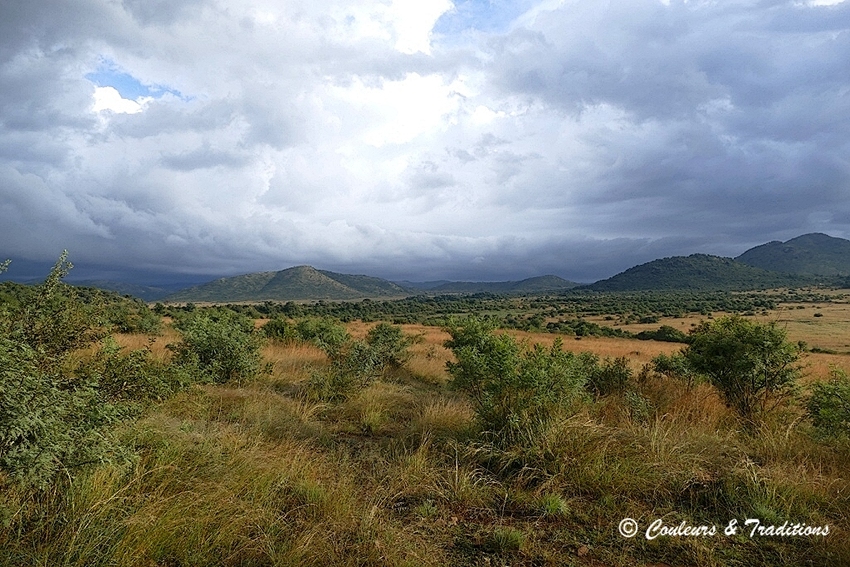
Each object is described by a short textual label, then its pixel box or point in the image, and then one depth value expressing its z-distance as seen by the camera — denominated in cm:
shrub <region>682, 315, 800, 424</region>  761
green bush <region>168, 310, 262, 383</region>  963
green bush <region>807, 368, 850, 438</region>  611
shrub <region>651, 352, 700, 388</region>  927
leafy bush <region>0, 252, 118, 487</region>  309
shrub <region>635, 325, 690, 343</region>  4080
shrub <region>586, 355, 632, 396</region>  946
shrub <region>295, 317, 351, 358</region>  1695
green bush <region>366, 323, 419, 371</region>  1384
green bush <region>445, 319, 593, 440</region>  571
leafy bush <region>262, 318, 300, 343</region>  1881
